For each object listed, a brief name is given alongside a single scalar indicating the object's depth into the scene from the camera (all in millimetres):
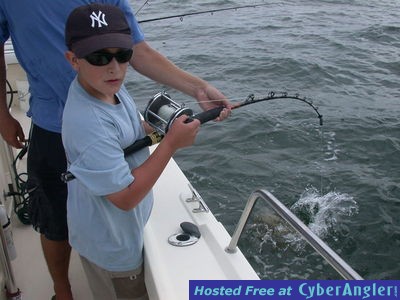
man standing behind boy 1642
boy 1323
